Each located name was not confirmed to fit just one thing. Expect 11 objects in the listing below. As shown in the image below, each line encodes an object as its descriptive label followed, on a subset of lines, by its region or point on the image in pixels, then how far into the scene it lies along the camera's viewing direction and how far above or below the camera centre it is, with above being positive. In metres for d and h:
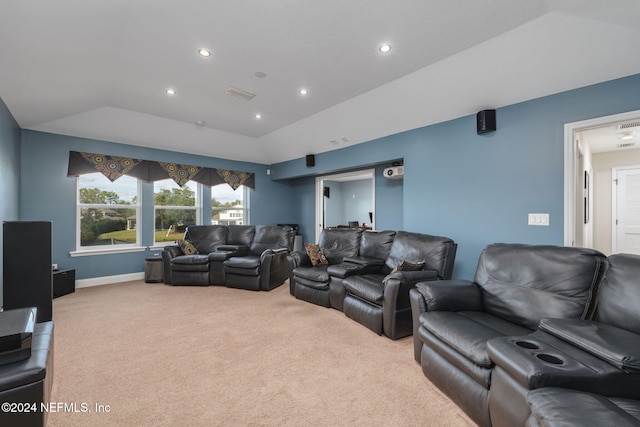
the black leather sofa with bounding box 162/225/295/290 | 4.49 -0.75
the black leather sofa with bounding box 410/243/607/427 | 1.64 -0.70
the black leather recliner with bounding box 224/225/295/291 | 4.46 -0.92
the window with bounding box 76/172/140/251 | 4.78 +0.05
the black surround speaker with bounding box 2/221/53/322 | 2.80 -0.53
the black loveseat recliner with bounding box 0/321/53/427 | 1.22 -0.80
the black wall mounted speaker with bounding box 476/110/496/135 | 3.32 +1.13
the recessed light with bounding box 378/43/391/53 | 2.69 +1.65
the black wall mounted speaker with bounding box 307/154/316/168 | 5.99 +1.18
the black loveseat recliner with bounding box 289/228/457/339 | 2.72 -0.71
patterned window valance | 4.65 +0.87
